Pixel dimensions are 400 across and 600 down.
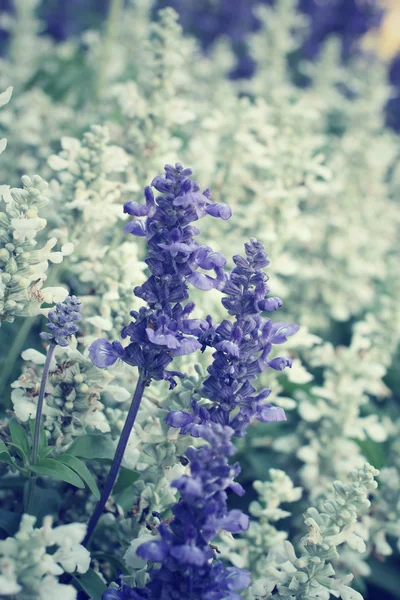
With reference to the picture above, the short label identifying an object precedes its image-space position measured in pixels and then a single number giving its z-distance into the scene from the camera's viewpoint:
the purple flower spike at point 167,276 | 0.39
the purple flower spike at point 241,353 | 0.40
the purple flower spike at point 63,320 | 0.39
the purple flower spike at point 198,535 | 0.37
